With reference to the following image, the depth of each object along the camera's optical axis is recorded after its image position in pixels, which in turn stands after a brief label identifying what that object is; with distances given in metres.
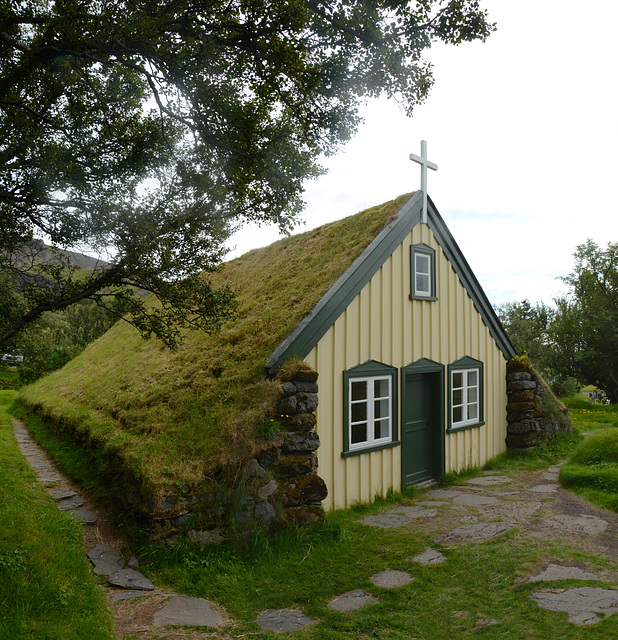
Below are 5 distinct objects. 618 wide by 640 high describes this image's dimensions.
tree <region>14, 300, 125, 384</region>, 22.42
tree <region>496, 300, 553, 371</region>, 29.89
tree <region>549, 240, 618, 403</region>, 25.50
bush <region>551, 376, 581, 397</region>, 28.33
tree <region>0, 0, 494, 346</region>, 4.99
